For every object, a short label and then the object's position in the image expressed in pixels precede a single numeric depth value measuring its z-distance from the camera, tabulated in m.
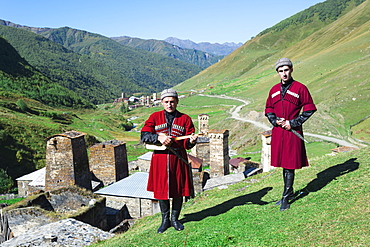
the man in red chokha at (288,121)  6.66
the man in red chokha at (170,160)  6.91
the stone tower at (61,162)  17.12
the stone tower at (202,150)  38.66
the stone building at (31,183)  28.88
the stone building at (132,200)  17.73
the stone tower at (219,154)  23.66
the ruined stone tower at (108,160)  23.86
